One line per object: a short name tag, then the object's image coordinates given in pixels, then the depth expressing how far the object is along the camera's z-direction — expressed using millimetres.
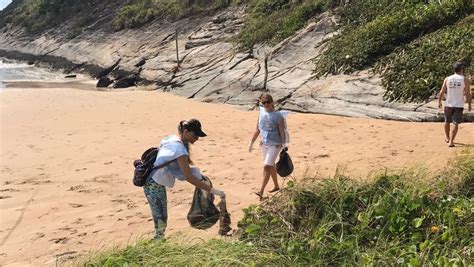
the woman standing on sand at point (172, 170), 5027
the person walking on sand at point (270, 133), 7108
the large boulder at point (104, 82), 25200
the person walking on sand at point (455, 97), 9375
